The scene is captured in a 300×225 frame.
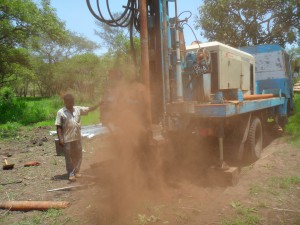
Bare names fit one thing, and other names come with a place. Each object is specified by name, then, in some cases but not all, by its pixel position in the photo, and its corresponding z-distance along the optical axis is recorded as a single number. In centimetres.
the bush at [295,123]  938
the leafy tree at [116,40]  2285
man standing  551
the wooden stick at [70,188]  515
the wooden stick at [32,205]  434
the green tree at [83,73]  2403
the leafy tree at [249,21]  1638
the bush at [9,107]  1759
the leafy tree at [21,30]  1543
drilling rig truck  486
